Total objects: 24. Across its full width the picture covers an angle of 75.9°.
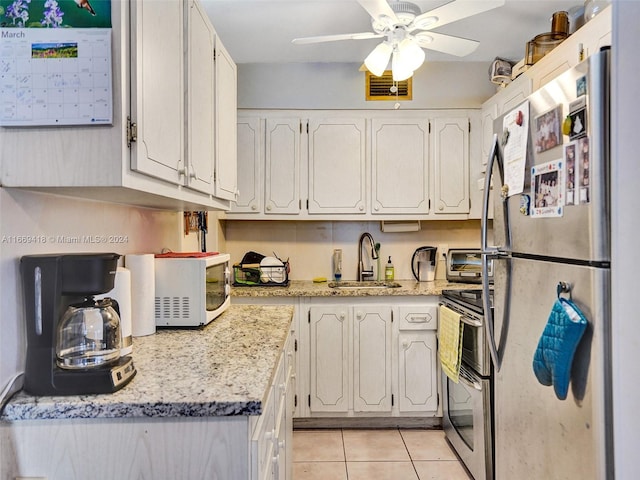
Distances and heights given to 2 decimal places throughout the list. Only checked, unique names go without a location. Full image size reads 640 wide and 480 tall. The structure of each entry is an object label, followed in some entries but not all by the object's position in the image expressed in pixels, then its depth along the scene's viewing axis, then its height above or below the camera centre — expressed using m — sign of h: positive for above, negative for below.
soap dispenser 3.27 -0.29
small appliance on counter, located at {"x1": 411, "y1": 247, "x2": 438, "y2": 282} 3.24 -0.22
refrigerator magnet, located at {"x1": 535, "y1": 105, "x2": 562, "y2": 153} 1.16 +0.31
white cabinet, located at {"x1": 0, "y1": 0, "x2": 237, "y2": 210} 0.99 +0.29
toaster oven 3.01 -0.21
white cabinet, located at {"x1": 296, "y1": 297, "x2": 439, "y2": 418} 2.75 -0.83
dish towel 2.28 -0.62
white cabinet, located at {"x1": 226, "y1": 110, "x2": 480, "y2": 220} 3.05 +0.56
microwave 1.64 -0.21
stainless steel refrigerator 1.00 -0.09
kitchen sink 3.07 -0.36
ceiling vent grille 3.12 +1.14
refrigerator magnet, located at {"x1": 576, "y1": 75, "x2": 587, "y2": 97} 1.05 +0.39
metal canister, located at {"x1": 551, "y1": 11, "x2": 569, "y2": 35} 2.13 +1.12
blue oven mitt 1.04 -0.28
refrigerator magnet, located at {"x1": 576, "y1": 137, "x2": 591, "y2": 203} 1.03 +0.17
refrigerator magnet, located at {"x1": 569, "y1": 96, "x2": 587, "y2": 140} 1.04 +0.30
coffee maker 0.98 -0.22
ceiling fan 1.81 +1.01
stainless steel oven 2.01 -0.86
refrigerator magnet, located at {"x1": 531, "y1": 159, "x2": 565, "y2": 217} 1.14 +0.14
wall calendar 0.97 +0.41
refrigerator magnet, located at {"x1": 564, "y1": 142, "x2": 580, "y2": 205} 1.08 +0.17
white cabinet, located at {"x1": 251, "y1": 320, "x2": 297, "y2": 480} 1.00 -0.59
